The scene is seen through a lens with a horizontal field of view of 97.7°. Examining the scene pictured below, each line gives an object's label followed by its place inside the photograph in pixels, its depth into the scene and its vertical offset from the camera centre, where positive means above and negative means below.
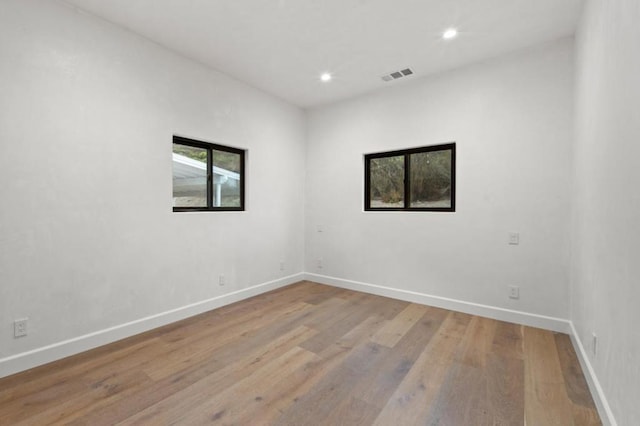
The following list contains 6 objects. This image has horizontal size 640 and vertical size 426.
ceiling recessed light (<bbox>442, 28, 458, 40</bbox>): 2.64 +1.71
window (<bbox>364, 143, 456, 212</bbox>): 3.53 +0.44
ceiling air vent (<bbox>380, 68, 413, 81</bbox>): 3.45 +1.73
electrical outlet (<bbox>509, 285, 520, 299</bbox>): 3.01 -0.86
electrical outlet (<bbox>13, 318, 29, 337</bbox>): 2.10 -0.89
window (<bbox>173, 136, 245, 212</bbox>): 3.24 +0.43
